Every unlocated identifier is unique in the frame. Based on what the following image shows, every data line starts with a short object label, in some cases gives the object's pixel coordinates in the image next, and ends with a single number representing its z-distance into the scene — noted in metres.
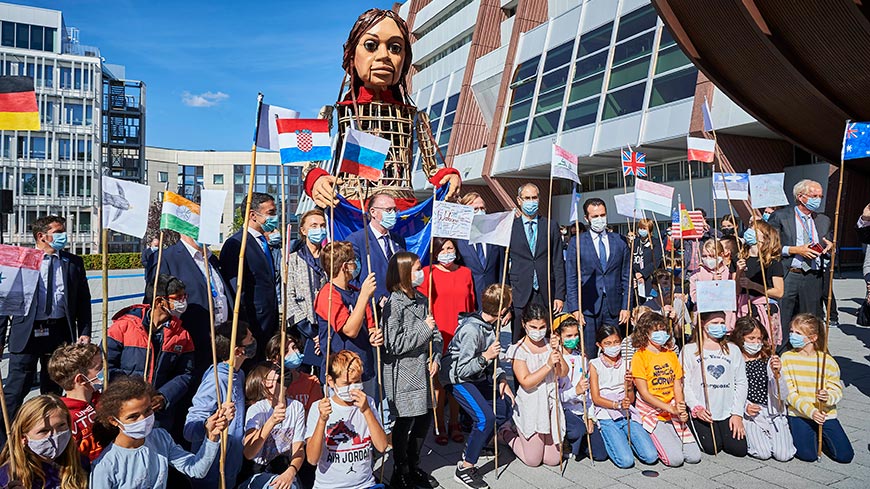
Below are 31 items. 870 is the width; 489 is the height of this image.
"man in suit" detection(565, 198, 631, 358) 6.12
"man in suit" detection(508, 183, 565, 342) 6.04
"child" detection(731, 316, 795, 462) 4.75
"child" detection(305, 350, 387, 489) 3.74
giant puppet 6.64
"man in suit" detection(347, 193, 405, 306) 5.14
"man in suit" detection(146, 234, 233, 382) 4.75
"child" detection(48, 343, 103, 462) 3.36
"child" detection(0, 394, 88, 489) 2.80
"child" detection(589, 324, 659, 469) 4.71
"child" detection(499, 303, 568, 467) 4.69
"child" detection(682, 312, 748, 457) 4.88
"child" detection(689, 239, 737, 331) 6.70
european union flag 6.14
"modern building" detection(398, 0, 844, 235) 19.78
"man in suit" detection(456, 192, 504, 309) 5.93
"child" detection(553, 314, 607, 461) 4.84
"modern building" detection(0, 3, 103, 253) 49.22
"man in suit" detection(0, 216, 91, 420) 5.16
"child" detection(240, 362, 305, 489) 3.73
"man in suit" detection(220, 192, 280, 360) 5.25
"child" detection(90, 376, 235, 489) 2.95
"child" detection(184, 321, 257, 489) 3.61
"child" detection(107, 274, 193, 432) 4.18
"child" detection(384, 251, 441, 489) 4.21
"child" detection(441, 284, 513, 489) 4.39
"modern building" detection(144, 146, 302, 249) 80.56
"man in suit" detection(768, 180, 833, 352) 6.36
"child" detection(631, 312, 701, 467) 4.75
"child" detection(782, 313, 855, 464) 4.67
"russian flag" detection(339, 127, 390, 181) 4.54
